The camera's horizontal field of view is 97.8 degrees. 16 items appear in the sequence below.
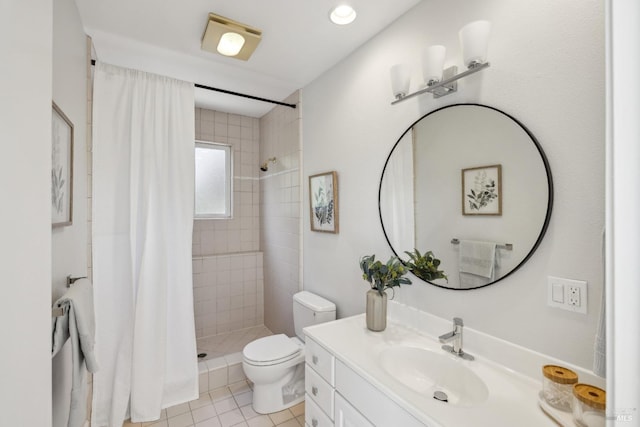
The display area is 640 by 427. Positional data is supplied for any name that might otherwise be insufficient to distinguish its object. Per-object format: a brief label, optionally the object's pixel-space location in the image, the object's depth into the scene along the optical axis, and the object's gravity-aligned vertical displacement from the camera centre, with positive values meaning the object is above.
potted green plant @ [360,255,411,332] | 1.44 -0.40
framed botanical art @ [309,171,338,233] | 2.05 +0.08
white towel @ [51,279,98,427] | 1.00 -0.48
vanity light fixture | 1.08 +0.64
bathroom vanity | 0.88 -0.63
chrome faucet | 1.21 -0.55
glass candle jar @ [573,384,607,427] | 0.73 -0.53
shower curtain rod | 1.82 +0.97
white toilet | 1.89 -1.05
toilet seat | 1.89 -0.99
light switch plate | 0.92 -0.28
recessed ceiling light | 1.50 +1.09
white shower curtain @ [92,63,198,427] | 1.80 -0.23
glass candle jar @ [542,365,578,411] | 0.85 -0.54
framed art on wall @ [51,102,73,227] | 1.13 +0.19
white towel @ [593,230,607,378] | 0.76 -0.38
